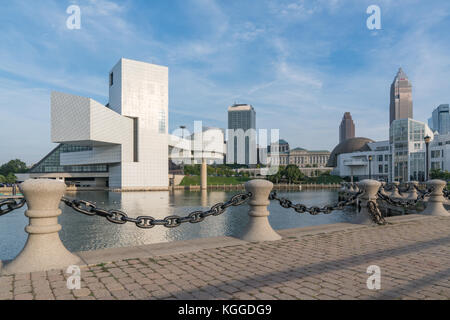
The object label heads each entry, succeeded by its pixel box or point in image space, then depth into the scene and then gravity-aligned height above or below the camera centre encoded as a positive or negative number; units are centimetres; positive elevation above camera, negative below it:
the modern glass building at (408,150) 6956 +346
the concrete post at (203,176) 7872 -245
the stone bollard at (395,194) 2383 -231
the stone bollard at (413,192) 1988 -177
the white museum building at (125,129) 6450 +817
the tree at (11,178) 8158 -267
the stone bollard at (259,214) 628 -97
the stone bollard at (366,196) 801 -81
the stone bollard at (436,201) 1056 -125
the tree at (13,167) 9899 +30
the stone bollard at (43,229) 420 -84
